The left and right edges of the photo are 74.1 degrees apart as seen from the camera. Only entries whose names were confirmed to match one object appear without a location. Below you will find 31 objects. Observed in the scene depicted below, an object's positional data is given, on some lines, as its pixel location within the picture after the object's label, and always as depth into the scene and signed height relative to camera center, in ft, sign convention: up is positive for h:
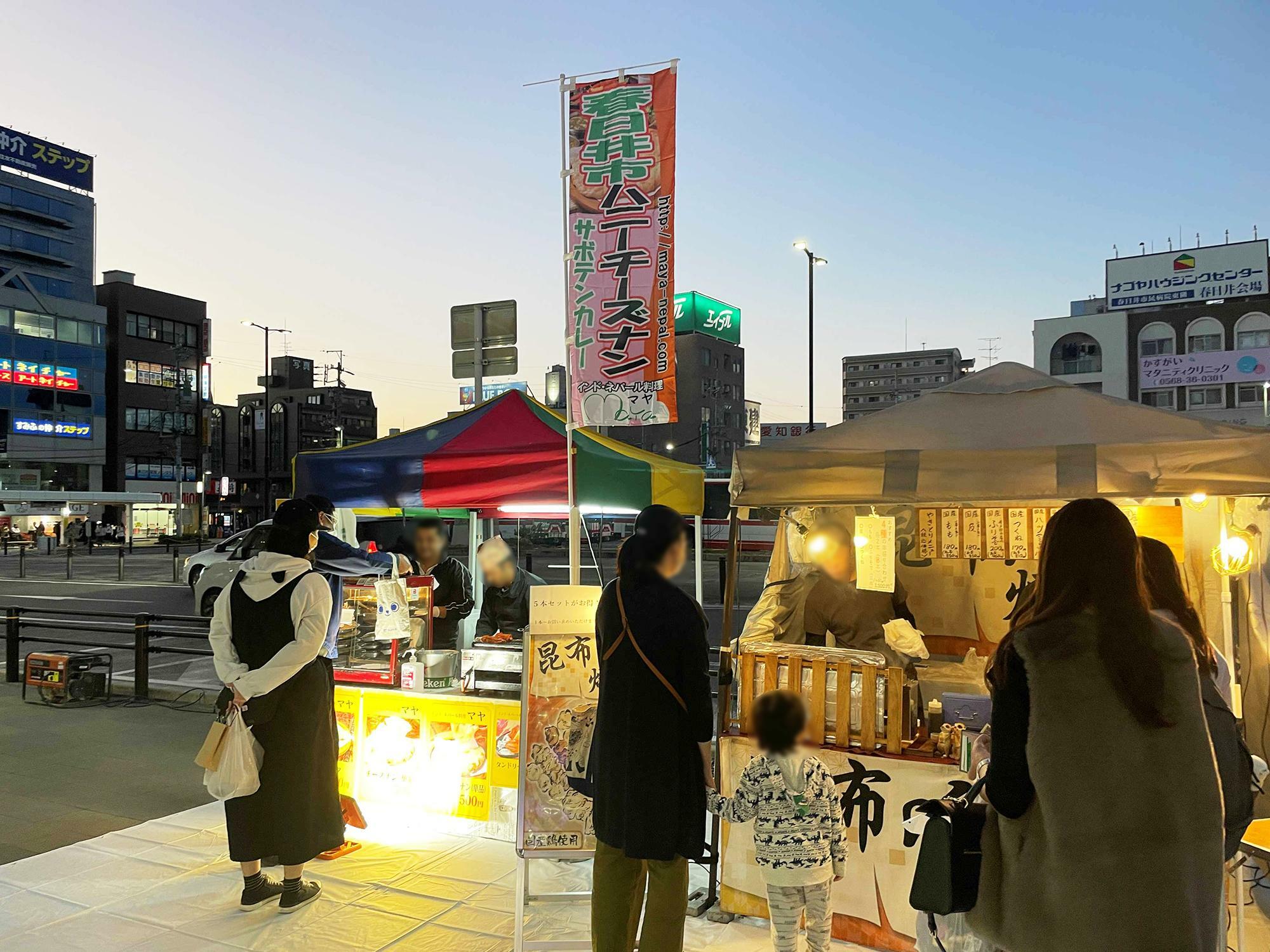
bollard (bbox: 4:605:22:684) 36.29 -5.79
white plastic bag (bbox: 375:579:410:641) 18.45 -2.26
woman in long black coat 10.23 -2.67
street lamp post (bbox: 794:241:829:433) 78.54 +18.50
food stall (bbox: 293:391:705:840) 17.69 -2.60
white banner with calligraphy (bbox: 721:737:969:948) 13.06 -5.29
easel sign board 13.75 -3.38
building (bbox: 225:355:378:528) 260.83 +23.54
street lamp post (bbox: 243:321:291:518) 225.11 +4.79
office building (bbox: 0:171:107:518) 173.06 +34.71
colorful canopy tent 17.93 +0.83
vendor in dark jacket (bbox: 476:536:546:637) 22.58 -2.33
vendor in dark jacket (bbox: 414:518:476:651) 22.93 -2.00
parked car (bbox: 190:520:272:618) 51.34 -4.20
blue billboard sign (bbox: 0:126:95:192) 178.09 +76.69
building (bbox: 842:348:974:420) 406.41 +64.12
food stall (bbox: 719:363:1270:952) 12.80 +0.14
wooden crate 13.56 -3.14
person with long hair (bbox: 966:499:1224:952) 5.98 -1.89
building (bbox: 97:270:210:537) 192.13 +26.59
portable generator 31.19 -6.30
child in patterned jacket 10.37 -4.05
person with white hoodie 14.20 -3.13
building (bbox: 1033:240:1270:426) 162.61 +33.81
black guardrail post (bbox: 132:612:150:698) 31.73 -5.65
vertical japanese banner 15.60 +4.67
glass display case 18.94 -2.92
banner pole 15.79 +2.63
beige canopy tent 12.46 +0.79
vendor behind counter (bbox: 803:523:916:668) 19.17 -2.36
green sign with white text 221.87 +52.43
